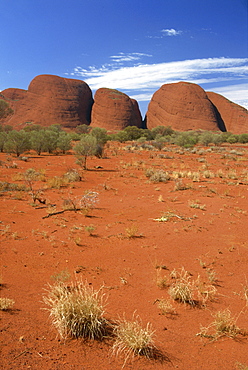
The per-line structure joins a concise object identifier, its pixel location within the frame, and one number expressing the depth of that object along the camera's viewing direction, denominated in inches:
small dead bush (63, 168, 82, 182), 465.2
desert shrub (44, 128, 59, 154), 867.8
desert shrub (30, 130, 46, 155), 829.2
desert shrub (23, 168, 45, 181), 454.8
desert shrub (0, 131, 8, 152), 820.6
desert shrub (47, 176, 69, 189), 413.1
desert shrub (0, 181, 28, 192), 377.5
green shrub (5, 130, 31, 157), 764.0
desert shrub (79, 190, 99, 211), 307.8
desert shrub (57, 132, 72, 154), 892.6
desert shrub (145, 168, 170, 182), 500.1
